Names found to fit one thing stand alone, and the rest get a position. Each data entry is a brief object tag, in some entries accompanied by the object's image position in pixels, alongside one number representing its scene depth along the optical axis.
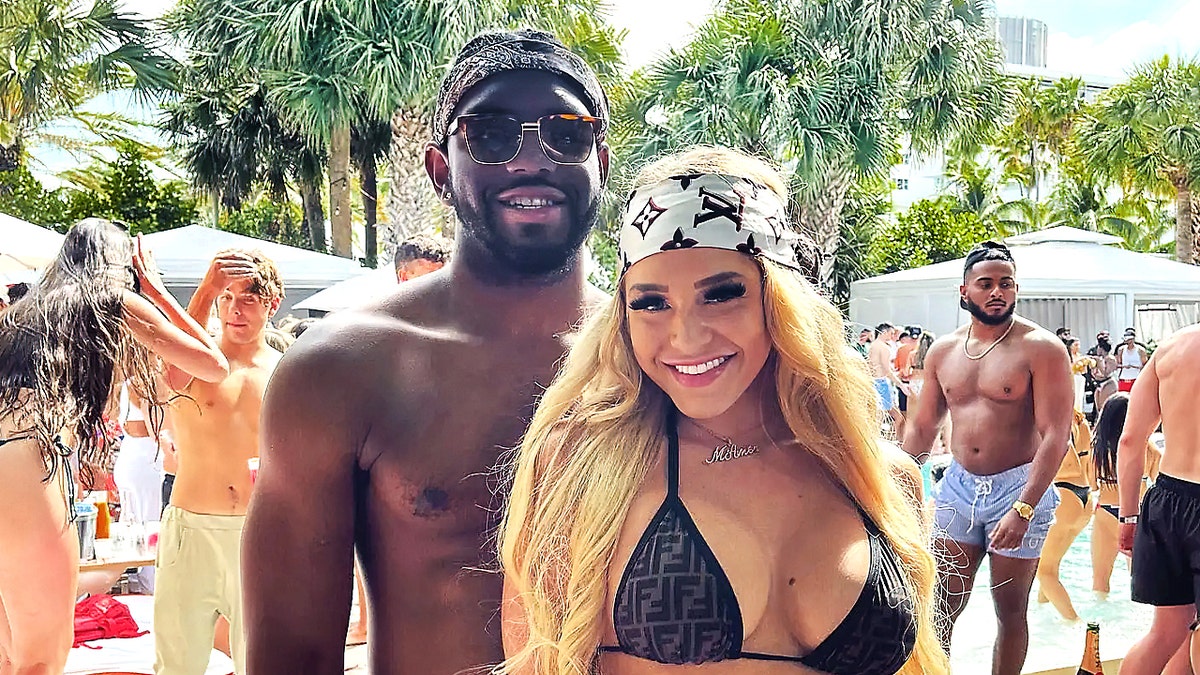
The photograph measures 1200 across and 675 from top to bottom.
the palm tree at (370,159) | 16.83
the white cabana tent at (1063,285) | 15.40
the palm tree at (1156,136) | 19.53
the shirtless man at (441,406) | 1.34
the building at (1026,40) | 87.81
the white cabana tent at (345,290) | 8.29
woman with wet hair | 3.26
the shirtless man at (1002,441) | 4.34
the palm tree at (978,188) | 32.38
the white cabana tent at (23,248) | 6.65
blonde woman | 1.43
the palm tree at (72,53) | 13.24
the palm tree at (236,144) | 16.66
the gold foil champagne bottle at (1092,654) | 4.00
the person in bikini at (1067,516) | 5.95
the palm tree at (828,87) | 14.24
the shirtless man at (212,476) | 3.94
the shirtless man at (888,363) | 9.40
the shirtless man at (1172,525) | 4.01
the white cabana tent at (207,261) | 11.05
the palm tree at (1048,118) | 27.80
